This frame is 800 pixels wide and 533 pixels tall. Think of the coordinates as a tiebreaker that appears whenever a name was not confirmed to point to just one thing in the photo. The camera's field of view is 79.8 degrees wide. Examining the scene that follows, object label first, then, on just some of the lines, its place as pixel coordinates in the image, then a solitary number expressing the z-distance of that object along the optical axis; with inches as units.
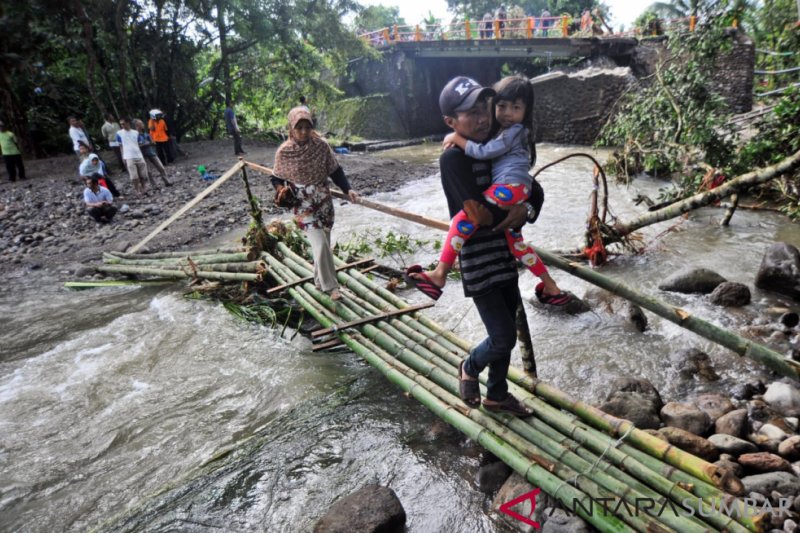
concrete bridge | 645.3
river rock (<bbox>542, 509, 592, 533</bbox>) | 81.4
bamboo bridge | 78.5
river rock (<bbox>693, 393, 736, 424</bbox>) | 113.0
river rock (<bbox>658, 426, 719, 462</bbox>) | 96.0
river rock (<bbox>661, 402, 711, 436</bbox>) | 106.3
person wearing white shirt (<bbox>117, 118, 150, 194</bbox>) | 394.3
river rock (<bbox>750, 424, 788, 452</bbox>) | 100.7
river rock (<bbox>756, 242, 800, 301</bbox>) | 179.9
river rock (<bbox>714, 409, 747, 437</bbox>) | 103.2
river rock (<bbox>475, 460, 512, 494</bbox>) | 103.0
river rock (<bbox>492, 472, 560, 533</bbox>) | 90.1
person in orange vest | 506.9
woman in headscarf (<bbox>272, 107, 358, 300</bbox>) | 153.0
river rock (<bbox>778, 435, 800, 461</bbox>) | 96.1
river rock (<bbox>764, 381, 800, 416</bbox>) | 113.6
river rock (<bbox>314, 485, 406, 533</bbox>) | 90.2
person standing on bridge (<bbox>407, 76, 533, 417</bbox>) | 81.8
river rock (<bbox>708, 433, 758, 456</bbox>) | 97.2
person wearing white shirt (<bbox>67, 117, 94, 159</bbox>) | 409.6
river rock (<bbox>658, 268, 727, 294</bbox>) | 190.5
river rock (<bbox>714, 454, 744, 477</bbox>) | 89.6
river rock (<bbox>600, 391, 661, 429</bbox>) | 108.7
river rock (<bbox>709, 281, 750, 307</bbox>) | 178.4
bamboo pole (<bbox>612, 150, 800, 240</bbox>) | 129.6
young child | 80.8
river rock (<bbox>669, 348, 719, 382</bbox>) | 138.9
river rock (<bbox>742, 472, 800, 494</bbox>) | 84.1
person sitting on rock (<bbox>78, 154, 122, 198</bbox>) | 359.3
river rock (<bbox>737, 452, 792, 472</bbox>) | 90.5
